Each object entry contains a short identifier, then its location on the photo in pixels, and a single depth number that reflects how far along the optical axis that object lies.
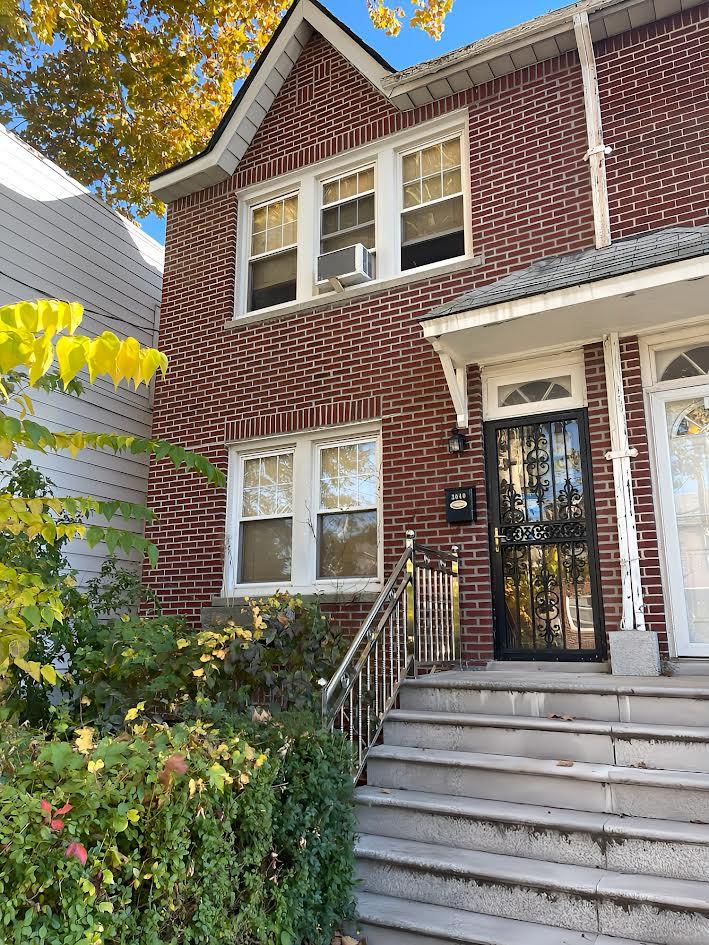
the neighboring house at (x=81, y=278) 8.36
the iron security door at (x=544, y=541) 5.91
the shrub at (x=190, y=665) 4.64
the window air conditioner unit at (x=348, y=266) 7.52
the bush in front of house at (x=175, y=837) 2.21
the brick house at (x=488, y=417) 3.93
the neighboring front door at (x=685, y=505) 5.52
